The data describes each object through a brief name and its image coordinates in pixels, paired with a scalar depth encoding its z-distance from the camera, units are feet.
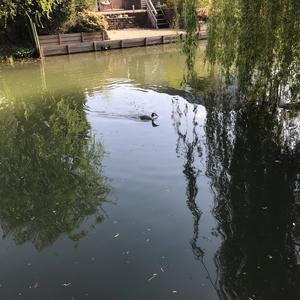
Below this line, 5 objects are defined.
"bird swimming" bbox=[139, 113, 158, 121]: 27.84
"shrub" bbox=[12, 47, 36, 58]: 55.24
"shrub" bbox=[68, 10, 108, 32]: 61.43
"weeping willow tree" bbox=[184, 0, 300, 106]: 22.29
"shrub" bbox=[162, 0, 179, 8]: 74.42
